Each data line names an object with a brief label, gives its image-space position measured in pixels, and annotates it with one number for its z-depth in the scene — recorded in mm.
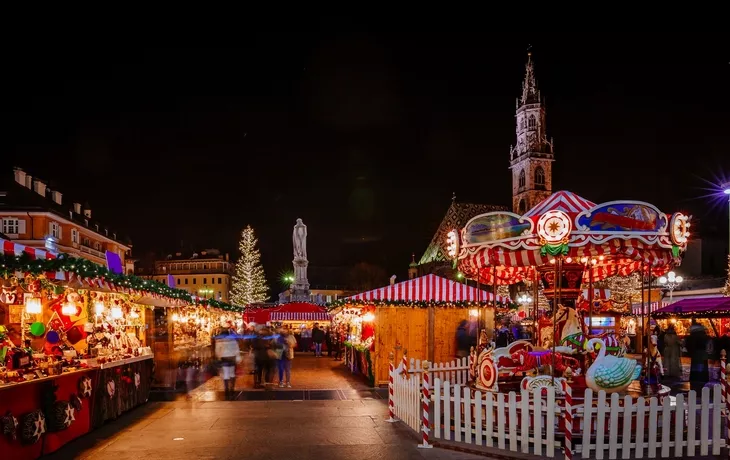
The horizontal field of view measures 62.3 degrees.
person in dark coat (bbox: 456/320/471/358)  15641
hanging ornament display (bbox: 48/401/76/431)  8200
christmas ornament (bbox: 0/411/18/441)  7102
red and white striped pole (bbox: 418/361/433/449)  8622
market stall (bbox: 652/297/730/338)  21062
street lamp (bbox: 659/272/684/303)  29203
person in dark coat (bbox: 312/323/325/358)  25655
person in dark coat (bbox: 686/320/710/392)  17453
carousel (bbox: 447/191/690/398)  9203
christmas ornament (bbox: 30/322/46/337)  10062
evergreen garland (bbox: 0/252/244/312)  8000
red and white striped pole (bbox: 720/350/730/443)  8547
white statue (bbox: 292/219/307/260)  41969
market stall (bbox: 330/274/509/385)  15617
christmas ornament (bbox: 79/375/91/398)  9273
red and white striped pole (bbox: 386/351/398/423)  10648
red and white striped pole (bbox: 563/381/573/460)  7660
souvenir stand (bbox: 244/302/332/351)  30703
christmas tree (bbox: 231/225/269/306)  62562
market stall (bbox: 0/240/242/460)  7748
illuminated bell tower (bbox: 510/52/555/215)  83000
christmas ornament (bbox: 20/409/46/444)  7500
